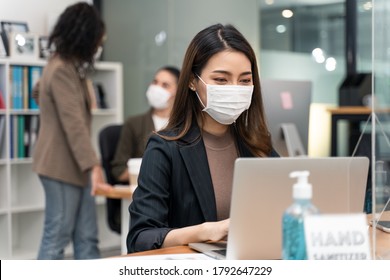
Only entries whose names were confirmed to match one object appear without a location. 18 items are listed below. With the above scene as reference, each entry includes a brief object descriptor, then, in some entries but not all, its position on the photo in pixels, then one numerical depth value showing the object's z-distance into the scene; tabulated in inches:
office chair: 152.1
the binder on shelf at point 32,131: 160.6
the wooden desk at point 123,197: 131.0
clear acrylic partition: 68.0
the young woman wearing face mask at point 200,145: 71.2
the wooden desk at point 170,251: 64.2
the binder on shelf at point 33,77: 150.6
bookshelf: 127.6
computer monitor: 106.7
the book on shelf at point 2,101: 143.7
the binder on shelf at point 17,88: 144.4
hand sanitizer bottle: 50.4
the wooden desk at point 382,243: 62.3
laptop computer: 53.4
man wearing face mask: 149.2
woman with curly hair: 126.6
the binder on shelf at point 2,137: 145.1
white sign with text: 49.2
